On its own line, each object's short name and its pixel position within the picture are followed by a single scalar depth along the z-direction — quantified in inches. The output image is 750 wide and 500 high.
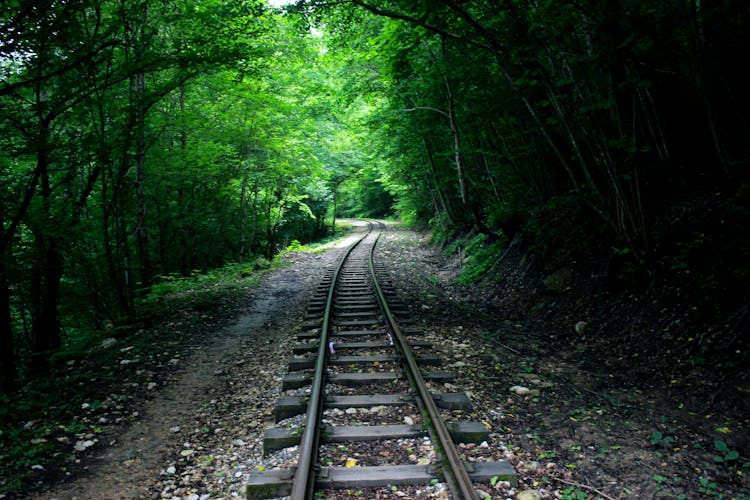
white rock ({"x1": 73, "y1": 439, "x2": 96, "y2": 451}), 149.2
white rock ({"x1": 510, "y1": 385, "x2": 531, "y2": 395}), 179.9
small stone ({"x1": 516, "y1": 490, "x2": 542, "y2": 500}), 113.3
